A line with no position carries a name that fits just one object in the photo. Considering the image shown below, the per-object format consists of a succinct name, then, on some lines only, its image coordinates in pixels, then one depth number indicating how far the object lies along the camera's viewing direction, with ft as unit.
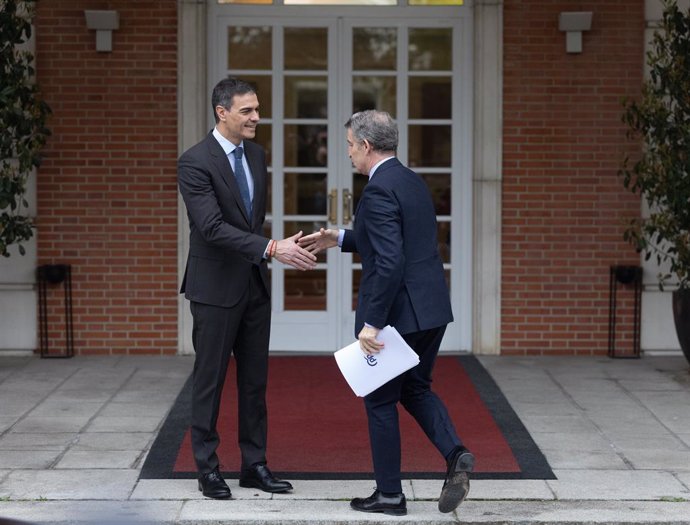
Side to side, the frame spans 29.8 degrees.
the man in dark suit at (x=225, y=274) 18.90
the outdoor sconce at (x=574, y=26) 31.76
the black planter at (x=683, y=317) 29.50
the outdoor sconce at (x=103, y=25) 31.53
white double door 32.71
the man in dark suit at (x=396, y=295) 17.72
